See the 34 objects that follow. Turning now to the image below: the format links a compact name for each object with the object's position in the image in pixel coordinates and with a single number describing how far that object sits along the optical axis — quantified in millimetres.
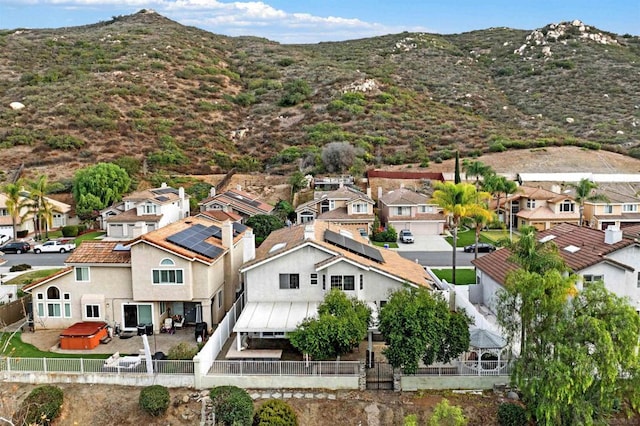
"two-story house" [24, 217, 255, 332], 29641
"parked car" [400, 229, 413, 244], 58469
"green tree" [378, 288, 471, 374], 24062
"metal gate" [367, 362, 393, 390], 25156
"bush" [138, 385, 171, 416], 23391
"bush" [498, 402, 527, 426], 22500
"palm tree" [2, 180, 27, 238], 55781
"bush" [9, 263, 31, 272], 45906
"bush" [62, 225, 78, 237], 61281
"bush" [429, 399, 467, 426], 19094
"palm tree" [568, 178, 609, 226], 56531
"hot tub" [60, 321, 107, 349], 28250
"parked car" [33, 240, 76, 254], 53844
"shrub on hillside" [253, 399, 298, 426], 22502
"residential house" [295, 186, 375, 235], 61094
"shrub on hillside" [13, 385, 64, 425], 23062
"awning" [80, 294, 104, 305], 30359
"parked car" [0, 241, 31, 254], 54062
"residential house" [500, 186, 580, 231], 63094
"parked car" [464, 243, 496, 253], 51750
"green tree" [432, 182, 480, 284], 39188
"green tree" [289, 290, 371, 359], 24438
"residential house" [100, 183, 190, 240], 58469
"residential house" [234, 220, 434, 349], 28688
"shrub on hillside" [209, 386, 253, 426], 22578
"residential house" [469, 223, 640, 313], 29297
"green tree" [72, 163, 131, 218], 67500
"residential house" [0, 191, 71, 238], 60531
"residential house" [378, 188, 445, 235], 63094
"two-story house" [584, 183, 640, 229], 60250
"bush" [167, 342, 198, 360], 26125
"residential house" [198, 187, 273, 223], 60938
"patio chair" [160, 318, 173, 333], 30500
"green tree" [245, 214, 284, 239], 55906
